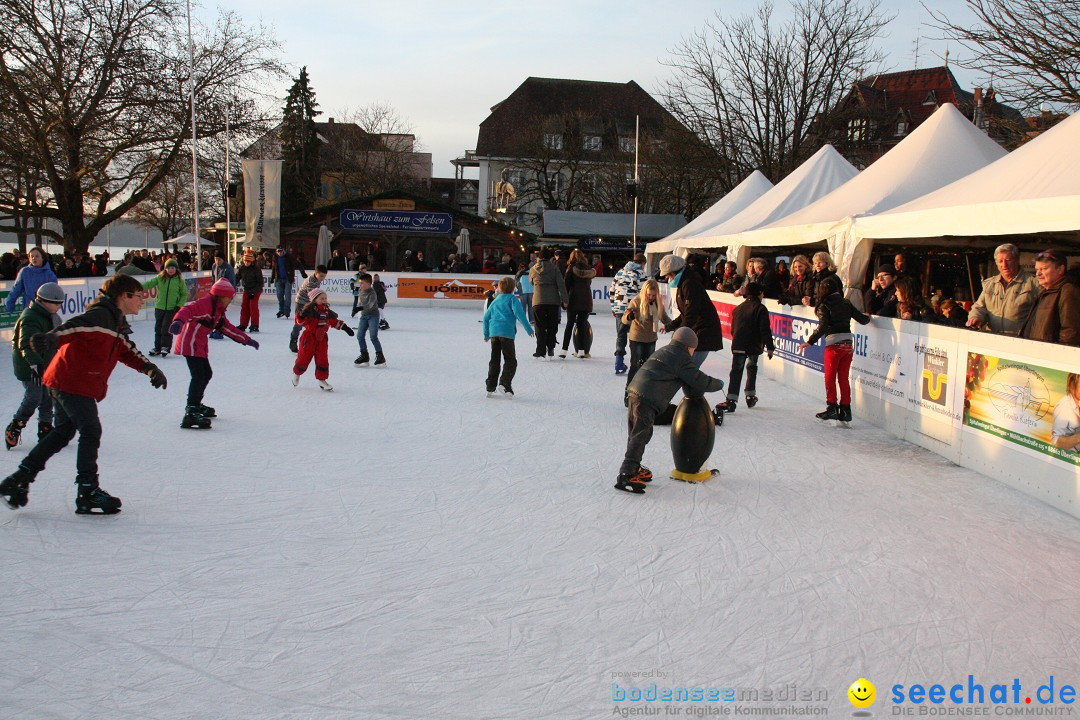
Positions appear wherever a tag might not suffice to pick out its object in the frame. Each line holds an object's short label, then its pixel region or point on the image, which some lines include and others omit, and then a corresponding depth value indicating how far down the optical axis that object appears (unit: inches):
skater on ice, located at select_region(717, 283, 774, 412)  317.1
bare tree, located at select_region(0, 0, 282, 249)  810.2
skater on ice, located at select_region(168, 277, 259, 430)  269.9
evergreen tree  1945.1
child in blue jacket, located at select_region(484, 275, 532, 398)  340.5
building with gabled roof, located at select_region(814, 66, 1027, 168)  543.5
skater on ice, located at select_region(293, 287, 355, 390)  343.3
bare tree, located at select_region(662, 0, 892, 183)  1079.0
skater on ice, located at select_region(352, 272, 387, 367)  423.0
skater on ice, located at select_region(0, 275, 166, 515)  175.8
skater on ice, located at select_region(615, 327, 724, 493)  206.7
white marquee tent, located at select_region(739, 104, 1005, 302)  390.3
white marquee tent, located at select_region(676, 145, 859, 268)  561.6
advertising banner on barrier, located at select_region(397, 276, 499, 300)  933.8
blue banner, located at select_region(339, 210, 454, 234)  1083.3
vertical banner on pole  888.9
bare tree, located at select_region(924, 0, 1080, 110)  462.3
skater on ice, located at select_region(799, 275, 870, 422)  299.7
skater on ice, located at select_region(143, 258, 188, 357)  418.9
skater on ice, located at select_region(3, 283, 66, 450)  210.2
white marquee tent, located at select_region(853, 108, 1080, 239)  239.3
